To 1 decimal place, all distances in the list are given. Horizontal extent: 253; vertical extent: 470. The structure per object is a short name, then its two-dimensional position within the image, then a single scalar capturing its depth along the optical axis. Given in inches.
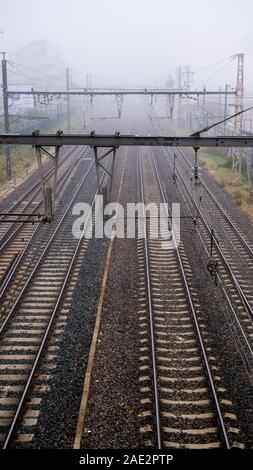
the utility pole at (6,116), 972.6
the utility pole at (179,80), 2350.5
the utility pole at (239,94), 1067.8
